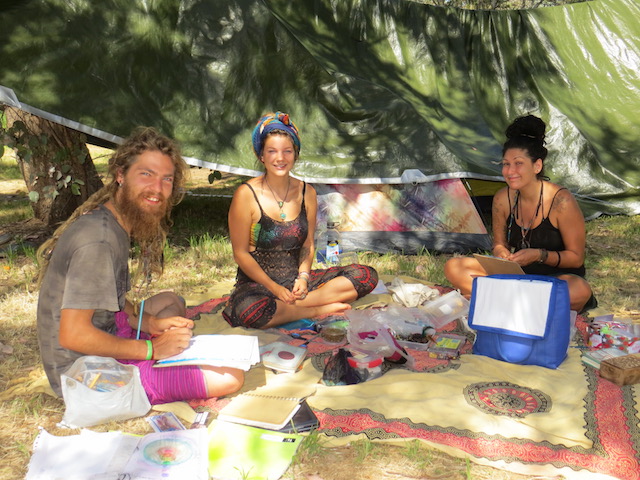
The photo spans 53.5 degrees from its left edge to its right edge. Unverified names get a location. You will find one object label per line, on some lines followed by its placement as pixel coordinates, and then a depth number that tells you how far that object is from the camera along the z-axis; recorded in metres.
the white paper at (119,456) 2.32
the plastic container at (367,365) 3.26
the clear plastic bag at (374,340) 3.37
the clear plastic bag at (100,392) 2.64
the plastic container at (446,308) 4.04
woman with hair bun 3.95
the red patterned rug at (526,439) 2.56
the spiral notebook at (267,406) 2.76
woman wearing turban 3.87
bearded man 2.50
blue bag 3.28
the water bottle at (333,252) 5.28
